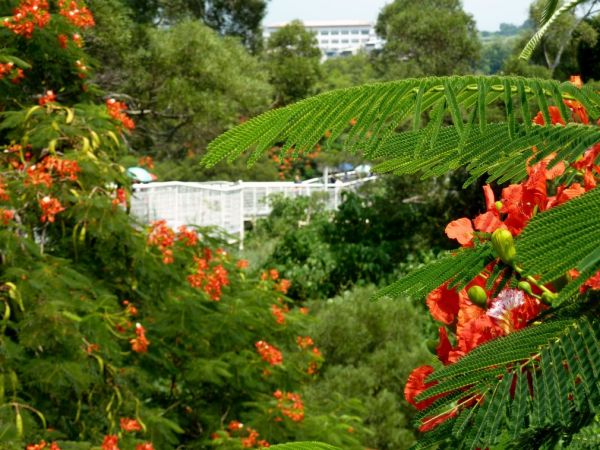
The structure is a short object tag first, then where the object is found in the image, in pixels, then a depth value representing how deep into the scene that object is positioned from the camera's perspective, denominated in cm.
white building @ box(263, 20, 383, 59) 15938
